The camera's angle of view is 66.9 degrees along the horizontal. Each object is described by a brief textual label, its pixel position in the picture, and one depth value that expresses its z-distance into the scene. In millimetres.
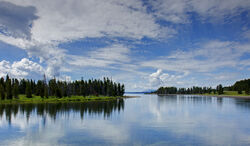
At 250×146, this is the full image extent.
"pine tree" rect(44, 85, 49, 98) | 122462
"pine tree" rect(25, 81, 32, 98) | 119000
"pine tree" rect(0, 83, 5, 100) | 103156
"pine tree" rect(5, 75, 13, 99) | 105012
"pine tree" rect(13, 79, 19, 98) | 110500
